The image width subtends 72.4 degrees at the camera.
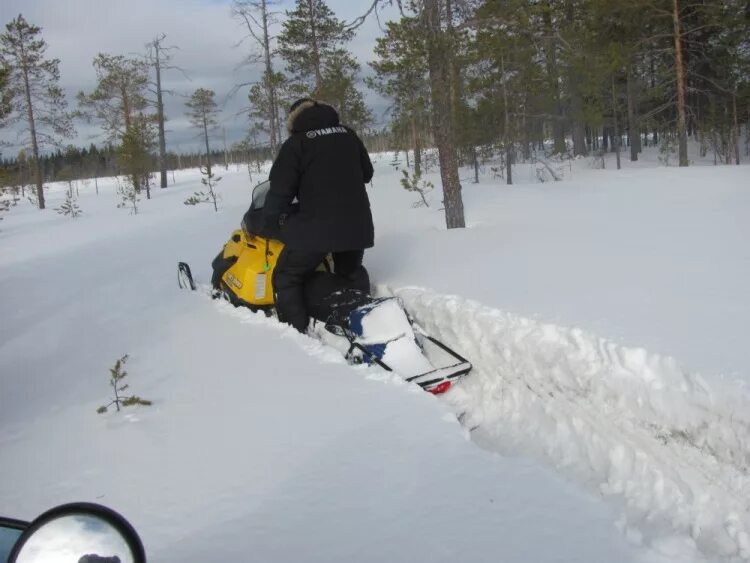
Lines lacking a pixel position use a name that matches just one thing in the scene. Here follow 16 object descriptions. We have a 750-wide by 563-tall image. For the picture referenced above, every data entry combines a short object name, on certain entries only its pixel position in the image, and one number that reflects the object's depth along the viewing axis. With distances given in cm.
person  406
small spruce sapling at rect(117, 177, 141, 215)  1839
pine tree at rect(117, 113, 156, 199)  2212
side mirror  88
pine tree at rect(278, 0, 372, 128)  2039
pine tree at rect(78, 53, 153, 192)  2941
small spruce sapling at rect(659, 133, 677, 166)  1817
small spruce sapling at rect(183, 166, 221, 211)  1433
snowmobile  335
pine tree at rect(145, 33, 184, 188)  2864
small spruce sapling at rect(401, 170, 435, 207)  937
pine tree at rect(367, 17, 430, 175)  638
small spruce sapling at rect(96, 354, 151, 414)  302
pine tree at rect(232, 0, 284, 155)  1862
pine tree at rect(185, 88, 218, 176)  3669
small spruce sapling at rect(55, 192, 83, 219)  1917
